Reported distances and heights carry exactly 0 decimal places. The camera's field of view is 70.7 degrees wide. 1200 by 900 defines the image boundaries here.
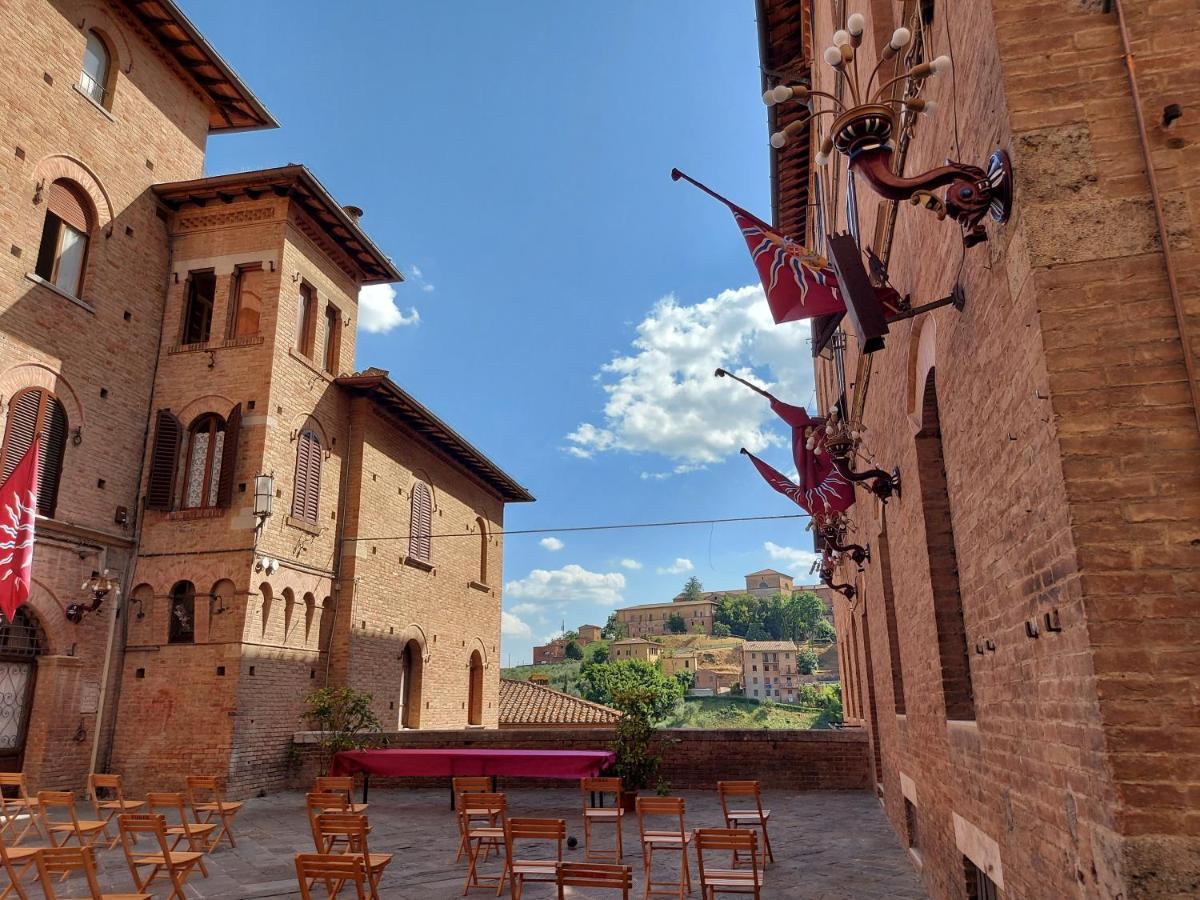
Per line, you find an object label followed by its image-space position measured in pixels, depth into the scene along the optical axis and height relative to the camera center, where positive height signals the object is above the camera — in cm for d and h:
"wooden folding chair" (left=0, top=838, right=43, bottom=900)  578 -120
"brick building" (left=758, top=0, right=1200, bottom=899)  259 +85
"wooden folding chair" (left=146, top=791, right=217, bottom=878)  771 -125
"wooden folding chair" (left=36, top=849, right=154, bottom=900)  527 -104
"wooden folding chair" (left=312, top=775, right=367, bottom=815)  1007 -109
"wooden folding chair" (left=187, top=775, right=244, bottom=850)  913 -124
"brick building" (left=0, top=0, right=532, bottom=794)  1371 +487
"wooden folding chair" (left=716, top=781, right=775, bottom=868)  827 -125
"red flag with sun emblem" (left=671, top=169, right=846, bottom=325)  583 +277
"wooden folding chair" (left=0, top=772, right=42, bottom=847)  867 -127
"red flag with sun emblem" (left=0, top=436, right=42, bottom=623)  1135 +214
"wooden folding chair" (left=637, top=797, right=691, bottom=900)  688 -131
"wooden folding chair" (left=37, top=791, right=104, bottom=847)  793 -120
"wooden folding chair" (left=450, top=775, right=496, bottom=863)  870 -112
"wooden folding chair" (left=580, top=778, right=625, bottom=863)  820 -126
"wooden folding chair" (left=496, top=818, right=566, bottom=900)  639 -112
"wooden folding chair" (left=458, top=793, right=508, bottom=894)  755 -130
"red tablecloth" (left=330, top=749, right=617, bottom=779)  1184 -106
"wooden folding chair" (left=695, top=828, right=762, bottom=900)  602 -118
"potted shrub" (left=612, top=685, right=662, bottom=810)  1255 -76
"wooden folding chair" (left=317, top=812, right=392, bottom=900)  677 -107
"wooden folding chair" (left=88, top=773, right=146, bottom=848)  892 -115
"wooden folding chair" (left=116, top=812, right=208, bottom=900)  645 -130
